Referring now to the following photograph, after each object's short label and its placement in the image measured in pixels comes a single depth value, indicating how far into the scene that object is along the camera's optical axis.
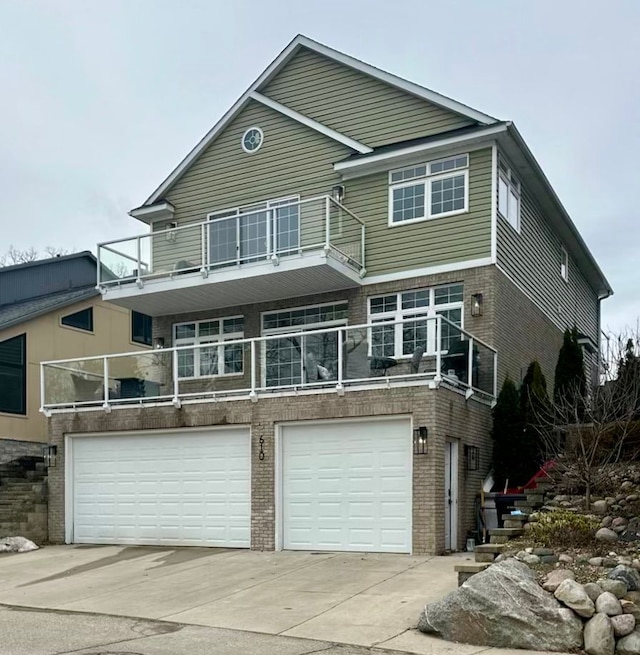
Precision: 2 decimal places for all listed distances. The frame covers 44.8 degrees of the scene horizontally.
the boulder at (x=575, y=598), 7.52
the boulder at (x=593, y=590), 7.67
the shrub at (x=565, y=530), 9.55
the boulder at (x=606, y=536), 9.55
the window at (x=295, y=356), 14.01
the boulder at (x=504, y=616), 7.45
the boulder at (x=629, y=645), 7.17
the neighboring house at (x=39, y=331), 21.88
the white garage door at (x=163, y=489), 14.81
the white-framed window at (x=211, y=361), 15.30
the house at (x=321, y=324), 13.57
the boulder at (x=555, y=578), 7.93
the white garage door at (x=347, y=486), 13.17
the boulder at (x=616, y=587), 7.72
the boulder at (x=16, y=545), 15.33
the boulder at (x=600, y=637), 7.21
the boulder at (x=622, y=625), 7.32
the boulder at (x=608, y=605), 7.45
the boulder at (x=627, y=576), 7.86
